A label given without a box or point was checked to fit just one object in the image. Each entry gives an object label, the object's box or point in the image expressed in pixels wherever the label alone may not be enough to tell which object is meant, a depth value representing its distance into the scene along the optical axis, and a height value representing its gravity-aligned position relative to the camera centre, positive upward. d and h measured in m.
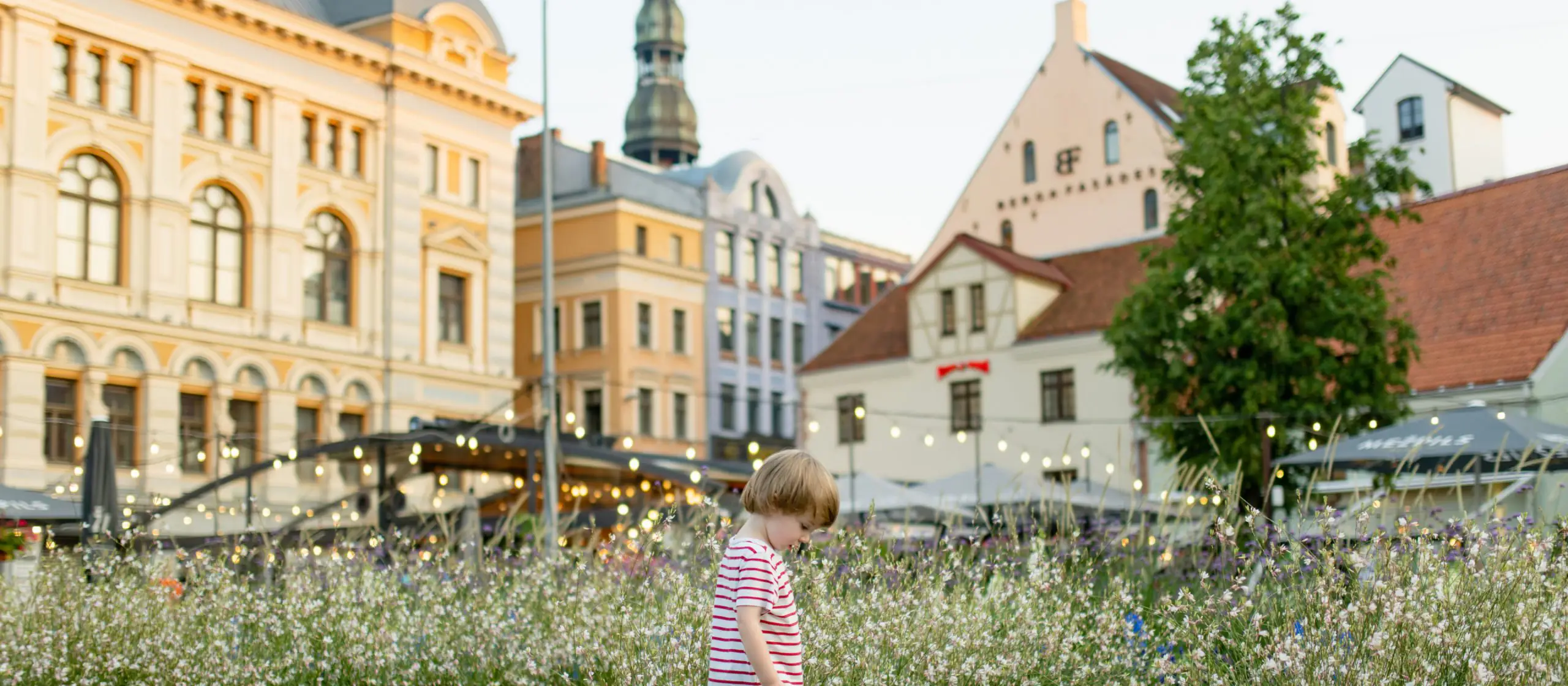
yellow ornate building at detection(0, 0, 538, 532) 34.06 +5.35
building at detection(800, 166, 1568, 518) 31.84 +2.60
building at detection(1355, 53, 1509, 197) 47.84 +9.20
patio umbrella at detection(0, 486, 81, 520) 15.53 -0.24
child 5.17 -0.32
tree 24.98 +2.57
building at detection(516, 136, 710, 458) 54.09 +5.24
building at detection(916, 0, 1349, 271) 47.88 +8.48
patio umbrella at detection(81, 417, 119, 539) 16.17 -0.01
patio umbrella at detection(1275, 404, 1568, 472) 16.48 +0.18
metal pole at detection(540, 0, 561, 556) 24.58 +3.65
